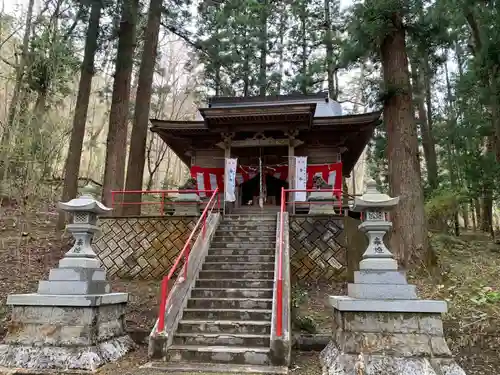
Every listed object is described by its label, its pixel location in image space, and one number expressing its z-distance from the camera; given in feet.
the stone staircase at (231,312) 16.30
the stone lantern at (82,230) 17.65
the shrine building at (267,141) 35.78
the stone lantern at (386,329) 14.46
